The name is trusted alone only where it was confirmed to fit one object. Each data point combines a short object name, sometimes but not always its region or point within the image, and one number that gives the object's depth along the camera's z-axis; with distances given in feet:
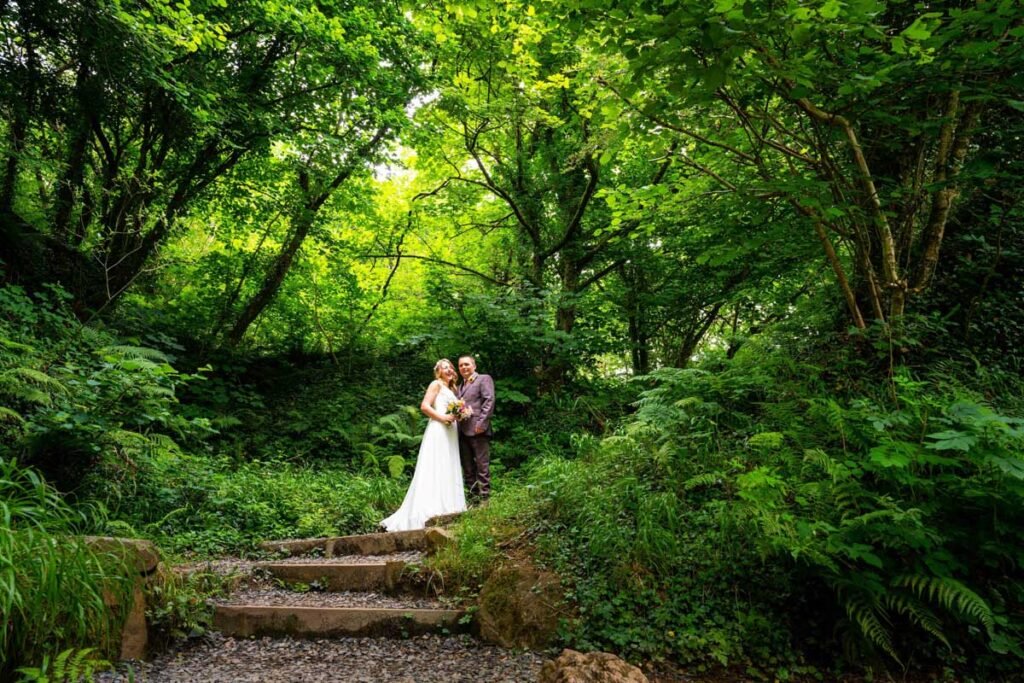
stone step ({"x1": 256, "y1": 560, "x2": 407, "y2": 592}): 15.99
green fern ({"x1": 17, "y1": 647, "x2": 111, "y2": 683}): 9.00
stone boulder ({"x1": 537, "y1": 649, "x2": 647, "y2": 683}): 8.79
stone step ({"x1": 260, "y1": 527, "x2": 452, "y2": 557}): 19.29
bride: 22.88
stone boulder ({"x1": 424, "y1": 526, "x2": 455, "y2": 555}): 16.39
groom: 24.73
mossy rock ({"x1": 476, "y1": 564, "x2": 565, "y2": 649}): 12.53
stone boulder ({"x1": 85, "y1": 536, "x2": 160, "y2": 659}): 11.94
